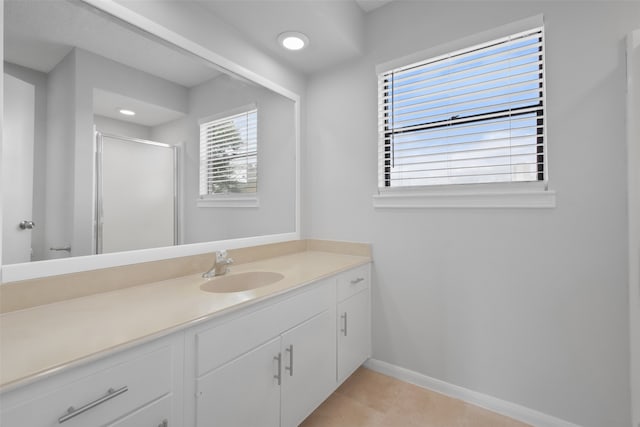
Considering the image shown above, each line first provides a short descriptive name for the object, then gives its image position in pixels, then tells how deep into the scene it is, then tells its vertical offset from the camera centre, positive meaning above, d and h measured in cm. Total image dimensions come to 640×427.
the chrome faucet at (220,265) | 157 -28
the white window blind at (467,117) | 157 +61
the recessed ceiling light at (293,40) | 185 +118
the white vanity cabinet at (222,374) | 72 -53
